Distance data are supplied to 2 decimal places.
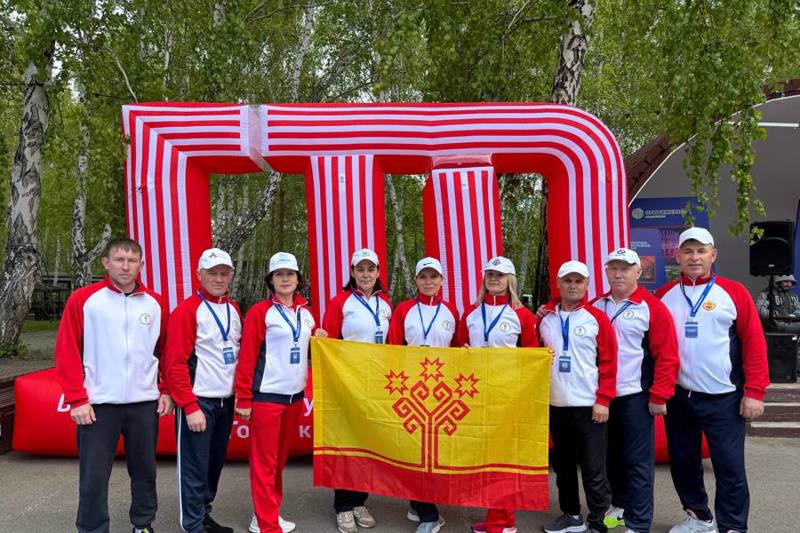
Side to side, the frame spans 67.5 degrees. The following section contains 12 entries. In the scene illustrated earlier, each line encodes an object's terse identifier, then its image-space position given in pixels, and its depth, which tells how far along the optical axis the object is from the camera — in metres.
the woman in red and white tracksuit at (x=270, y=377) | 3.56
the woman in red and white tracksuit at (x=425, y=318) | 3.92
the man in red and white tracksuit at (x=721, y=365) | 3.56
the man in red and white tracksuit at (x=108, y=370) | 3.26
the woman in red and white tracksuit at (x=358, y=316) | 3.96
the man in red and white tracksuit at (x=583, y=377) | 3.52
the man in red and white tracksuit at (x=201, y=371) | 3.44
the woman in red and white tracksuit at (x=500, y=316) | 3.74
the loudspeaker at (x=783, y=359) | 7.37
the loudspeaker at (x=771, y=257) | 8.61
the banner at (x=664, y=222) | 10.97
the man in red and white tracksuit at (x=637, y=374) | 3.54
